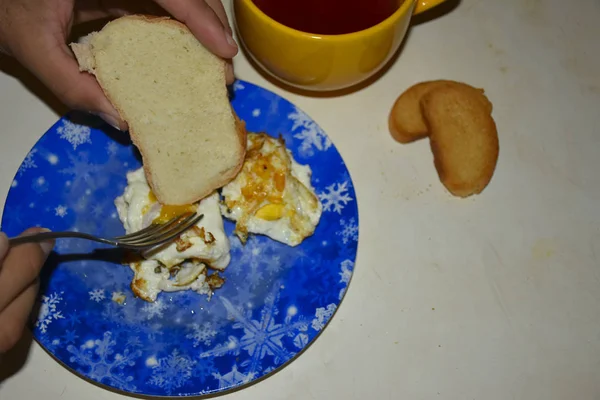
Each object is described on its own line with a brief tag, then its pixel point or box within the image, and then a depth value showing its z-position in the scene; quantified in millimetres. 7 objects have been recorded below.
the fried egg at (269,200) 390
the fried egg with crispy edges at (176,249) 379
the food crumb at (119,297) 386
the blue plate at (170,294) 365
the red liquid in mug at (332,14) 404
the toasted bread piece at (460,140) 435
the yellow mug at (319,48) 369
